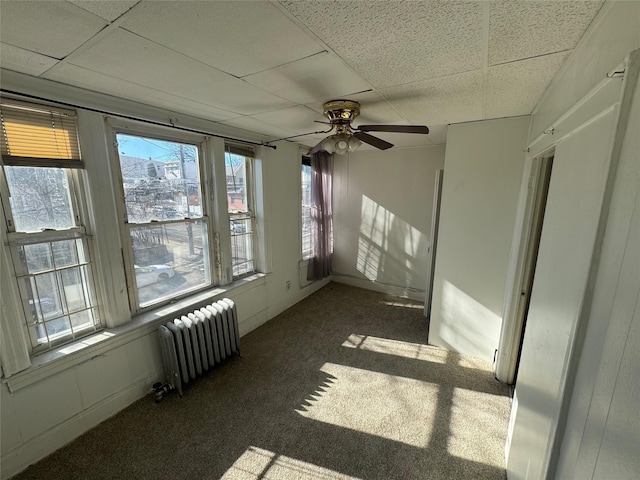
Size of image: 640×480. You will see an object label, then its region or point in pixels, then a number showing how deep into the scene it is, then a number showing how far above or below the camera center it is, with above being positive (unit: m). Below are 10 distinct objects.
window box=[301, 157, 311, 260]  4.10 -0.25
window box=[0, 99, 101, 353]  1.52 -0.18
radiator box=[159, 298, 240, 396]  2.14 -1.29
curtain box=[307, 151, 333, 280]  4.14 -0.35
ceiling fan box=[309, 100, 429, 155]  1.81 +0.44
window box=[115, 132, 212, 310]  2.09 -0.22
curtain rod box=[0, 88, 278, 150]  1.48 +0.54
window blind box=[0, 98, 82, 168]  1.48 +0.34
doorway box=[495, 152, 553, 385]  1.89 -0.58
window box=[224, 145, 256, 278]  2.92 -0.17
